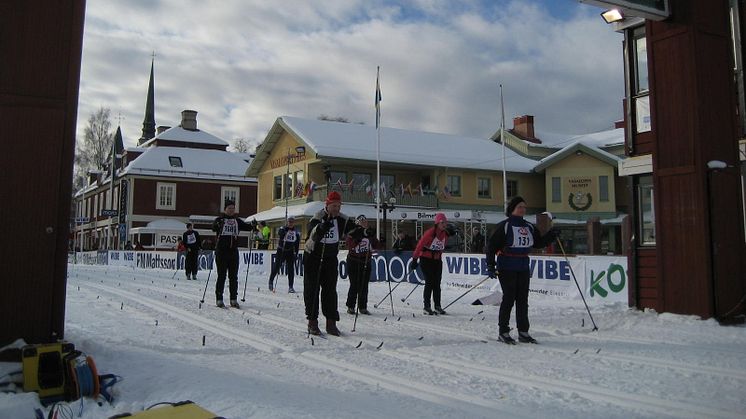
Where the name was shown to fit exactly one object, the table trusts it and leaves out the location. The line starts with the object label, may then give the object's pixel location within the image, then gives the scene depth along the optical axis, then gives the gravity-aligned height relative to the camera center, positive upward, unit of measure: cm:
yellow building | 3584 +518
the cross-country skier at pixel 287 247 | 1534 +34
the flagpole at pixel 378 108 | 2936 +726
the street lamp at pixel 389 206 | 2888 +263
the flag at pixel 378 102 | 2938 +752
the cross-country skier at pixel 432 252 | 1093 +17
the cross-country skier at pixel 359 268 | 1045 -12
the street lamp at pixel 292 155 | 3662 +637
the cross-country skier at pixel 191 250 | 2036 +33
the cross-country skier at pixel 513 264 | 765 -3
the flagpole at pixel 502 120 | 3478 +793
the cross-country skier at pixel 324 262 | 803 -2
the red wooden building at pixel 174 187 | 5150 +628
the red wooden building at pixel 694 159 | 930 +160
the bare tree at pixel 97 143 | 6612 +1241
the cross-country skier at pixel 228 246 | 1104 +25
